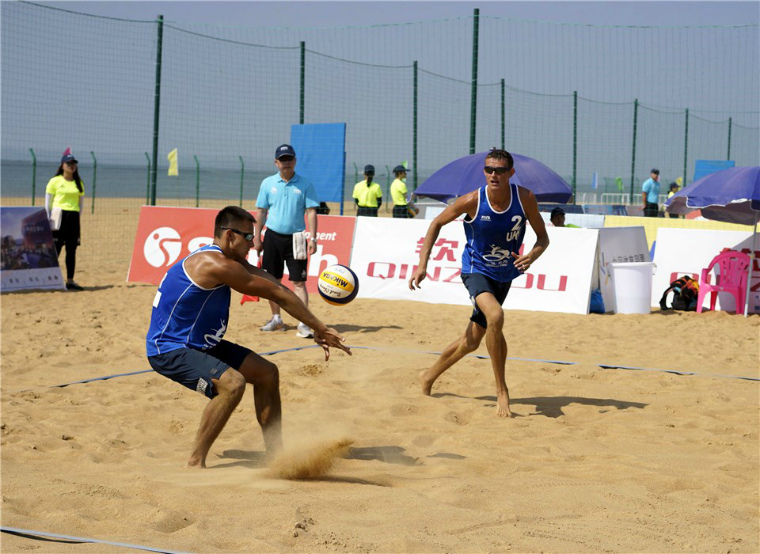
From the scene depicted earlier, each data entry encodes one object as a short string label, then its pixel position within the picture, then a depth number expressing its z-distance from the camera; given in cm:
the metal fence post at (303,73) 1461
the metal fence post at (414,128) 1717
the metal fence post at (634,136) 2232
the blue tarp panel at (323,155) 1425
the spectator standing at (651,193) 2028
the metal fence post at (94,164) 2344
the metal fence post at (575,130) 2021
